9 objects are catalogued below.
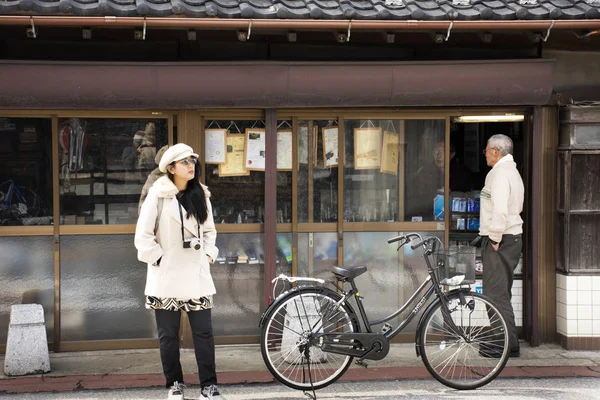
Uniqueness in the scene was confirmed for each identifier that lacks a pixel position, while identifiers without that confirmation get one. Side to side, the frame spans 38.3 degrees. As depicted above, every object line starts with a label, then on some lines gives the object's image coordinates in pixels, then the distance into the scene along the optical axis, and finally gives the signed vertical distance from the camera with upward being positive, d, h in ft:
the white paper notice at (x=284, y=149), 30.50 +1.30
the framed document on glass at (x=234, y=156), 30.45 +1.06
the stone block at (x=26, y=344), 26.68 -4.86
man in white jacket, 28.50 -1.32
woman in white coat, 22.31 -1.89
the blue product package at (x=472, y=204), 32.22 -0.72
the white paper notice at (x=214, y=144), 30.32 +1.48
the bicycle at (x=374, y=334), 24.06 -4.22
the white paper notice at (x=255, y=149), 30.35 +1.30
